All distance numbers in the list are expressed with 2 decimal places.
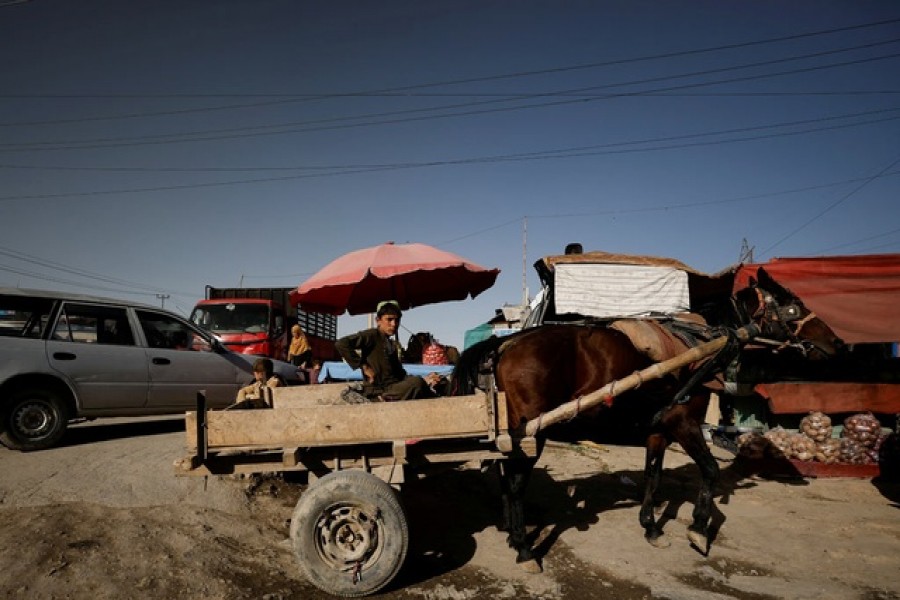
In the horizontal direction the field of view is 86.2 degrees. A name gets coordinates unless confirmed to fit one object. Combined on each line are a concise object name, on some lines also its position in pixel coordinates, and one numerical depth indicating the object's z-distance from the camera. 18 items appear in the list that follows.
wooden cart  2.91
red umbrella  5.77
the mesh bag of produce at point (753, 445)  6.45
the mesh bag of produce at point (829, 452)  6.24
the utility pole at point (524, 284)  21.65
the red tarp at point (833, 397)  6.47
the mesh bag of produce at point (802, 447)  6.31
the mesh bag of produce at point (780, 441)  6.41
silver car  5.77
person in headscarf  10.76
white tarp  8.77
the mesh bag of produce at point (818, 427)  6.32
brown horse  3.76
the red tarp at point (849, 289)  6.36
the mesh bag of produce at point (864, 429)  6.22
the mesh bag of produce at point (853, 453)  6.20
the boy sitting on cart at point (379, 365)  3.96
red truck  10.34
